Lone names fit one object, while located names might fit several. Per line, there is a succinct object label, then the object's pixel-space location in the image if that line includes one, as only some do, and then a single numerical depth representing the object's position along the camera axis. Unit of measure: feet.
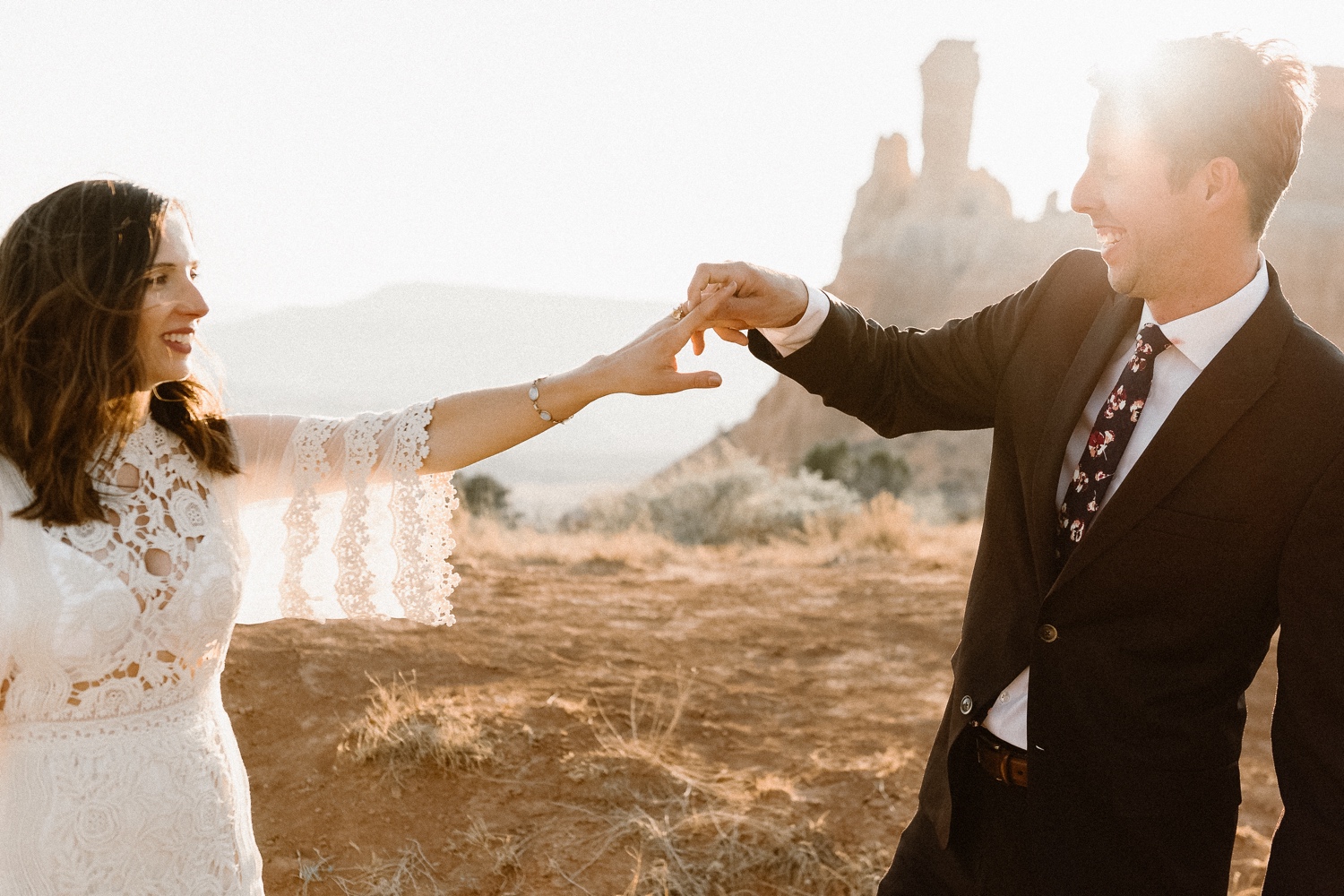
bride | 6.32
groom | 6.41
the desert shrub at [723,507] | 44.21
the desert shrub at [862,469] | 73.51
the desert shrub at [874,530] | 36.11
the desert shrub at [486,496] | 52.03
